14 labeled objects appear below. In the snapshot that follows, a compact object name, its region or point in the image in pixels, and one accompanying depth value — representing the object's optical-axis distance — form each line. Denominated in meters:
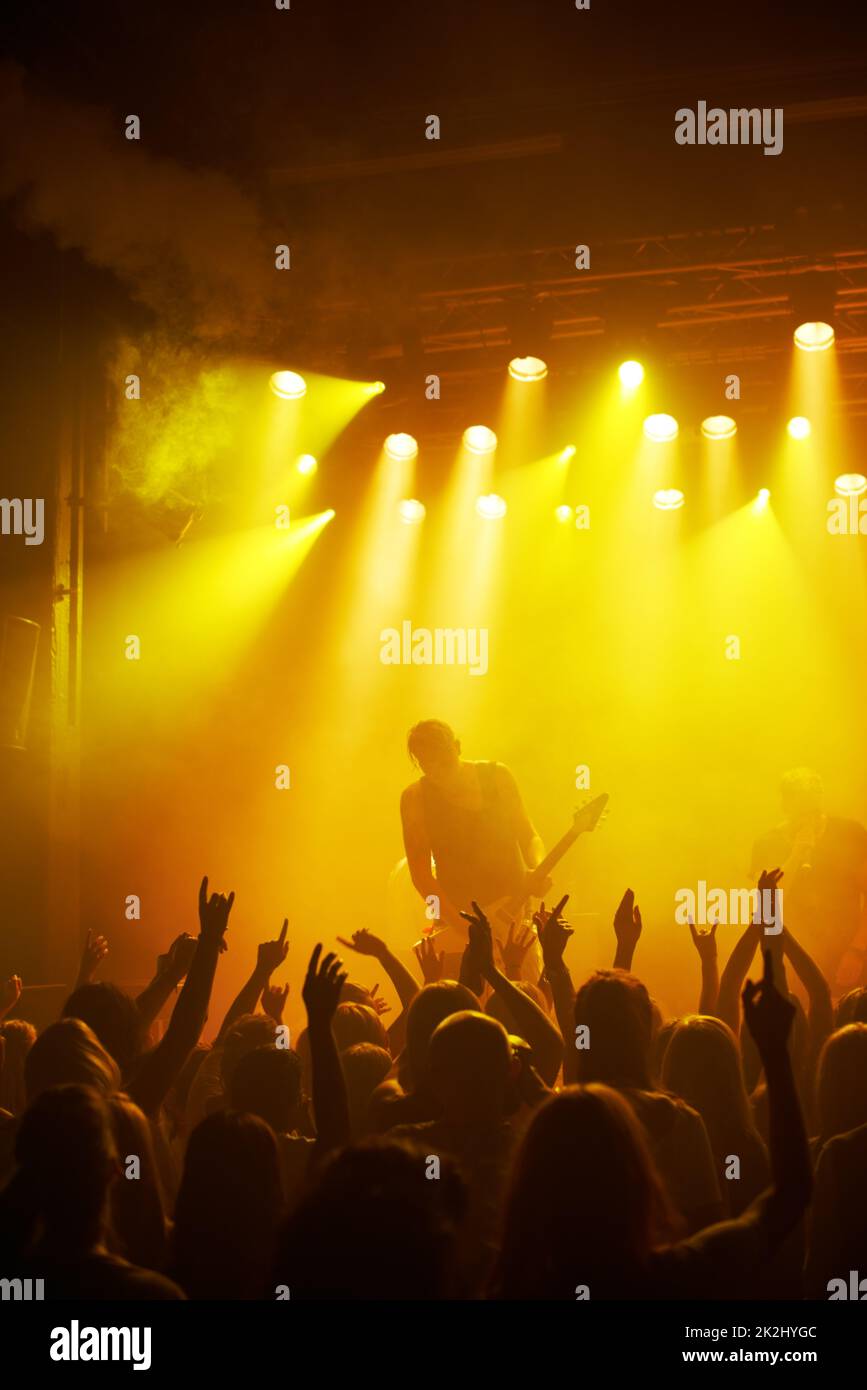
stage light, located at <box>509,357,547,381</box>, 8.72
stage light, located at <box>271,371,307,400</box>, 8.90
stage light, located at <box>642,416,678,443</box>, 9.49
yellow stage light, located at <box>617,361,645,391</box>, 8.61
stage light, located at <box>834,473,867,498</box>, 10.05
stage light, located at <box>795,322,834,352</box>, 8.01
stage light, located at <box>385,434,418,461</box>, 9.81
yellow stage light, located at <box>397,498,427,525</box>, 10.62
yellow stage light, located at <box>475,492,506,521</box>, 10.54
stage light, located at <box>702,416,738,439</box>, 9.61
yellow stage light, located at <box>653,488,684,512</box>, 10.59
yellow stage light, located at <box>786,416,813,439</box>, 9.28
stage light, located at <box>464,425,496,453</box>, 9.66
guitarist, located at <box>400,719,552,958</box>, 6.63
